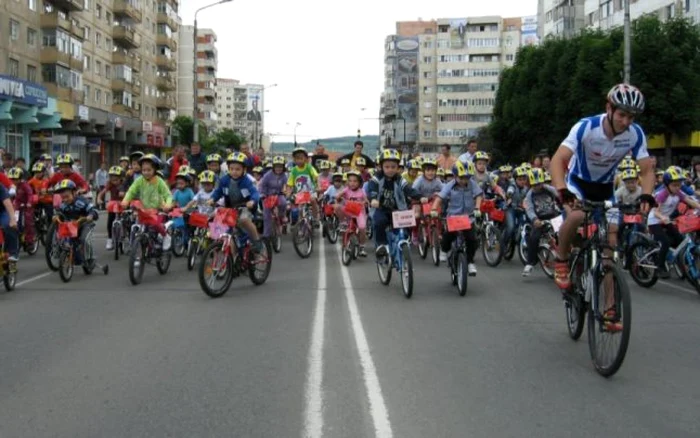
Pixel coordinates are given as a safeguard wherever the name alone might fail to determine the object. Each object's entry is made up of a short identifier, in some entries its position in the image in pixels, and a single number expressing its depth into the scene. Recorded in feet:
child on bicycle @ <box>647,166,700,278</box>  38.41
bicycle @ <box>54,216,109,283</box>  38.45
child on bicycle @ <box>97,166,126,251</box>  51.37
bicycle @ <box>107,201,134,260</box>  47.79
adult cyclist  20.89
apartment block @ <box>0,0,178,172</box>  141.38
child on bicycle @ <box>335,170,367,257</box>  45.87
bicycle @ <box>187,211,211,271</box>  39.40
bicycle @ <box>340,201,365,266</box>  46.01
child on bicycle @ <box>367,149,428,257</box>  36.45
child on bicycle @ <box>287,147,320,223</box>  55.26
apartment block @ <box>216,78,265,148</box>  290.56
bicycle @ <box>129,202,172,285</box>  37.96
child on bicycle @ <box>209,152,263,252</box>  36.70
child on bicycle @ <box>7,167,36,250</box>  49.60
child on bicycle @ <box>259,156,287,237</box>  53.11
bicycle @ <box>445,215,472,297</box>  34.55
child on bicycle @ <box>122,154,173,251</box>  42.32
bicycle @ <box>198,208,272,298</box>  33.30
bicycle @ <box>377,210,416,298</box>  33.71
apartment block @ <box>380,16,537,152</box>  433.89
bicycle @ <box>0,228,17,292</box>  34.06
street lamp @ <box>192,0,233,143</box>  132.62
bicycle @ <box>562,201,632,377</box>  19.48
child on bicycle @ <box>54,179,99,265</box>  39.63
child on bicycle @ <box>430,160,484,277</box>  38.86
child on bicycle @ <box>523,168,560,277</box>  39.24
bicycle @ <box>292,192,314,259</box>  50.70
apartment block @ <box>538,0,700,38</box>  158.40
